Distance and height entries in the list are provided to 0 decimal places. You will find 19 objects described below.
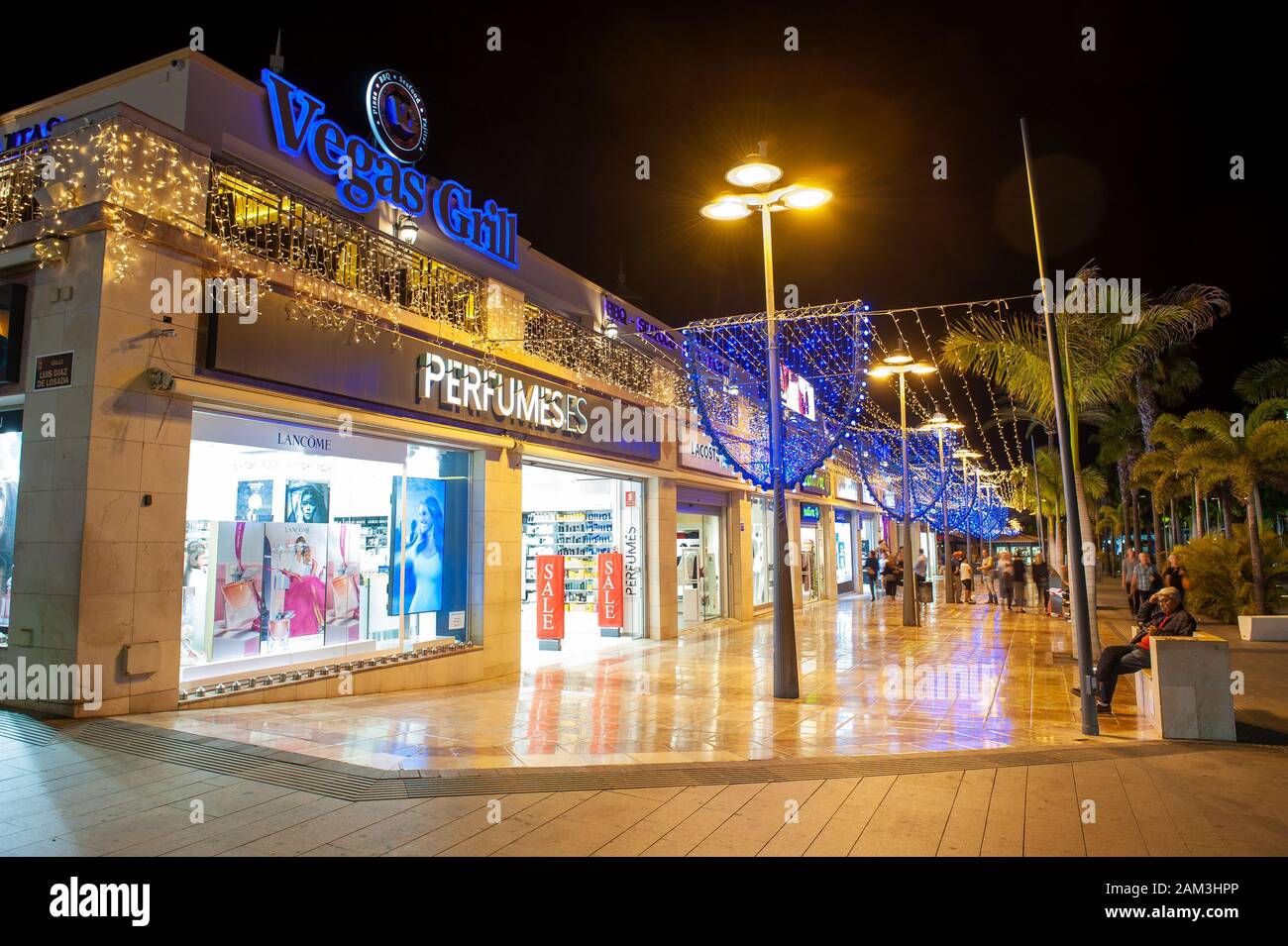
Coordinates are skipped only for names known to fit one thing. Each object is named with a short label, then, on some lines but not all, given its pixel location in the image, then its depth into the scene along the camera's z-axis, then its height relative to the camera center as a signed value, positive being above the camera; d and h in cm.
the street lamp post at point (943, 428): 2369 +389
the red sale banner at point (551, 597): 1443 -71
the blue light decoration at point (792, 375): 1012 +257
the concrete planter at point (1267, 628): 1541 -154
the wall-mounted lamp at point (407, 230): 1104 +468
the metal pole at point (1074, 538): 763 +15
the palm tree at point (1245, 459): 1773 +217
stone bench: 730 -130
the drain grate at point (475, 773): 554 -161
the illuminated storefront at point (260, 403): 731 +188
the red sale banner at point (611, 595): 1612 -76
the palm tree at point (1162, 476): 2239 +226
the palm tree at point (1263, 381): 2569 +563
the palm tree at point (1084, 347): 1193 +338
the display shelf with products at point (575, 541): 1714 +41
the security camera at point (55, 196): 759 +365
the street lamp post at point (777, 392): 887 +206
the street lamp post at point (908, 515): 1884 +99
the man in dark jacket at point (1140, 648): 806 -106
